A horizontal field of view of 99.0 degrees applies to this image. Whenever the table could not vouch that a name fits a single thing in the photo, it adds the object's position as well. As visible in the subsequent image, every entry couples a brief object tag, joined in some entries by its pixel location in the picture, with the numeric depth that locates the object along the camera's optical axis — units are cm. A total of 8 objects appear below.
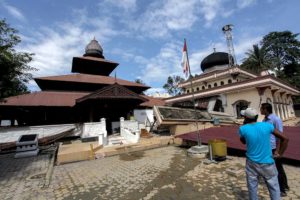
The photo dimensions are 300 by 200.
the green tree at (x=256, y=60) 2562
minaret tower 2118
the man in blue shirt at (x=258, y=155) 210
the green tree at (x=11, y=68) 452
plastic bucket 501
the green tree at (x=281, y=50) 2893
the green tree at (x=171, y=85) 4108
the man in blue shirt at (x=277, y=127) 286
